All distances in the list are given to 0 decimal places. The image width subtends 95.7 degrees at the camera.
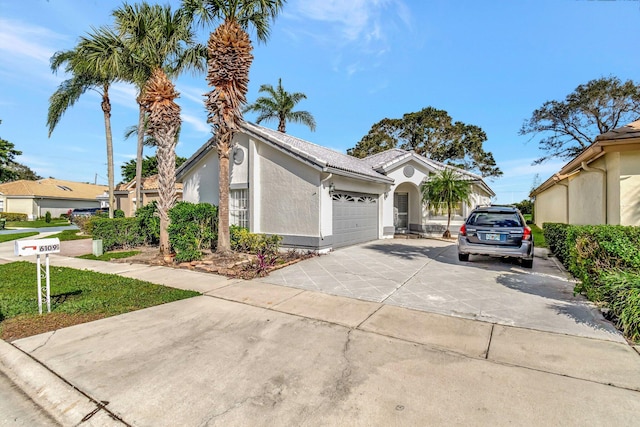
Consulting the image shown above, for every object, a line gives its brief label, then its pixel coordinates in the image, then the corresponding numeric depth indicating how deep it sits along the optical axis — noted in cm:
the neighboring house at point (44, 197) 3583
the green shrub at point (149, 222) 1316
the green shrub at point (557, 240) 845
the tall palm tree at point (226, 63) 977
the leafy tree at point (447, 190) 1572
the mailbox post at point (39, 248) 479
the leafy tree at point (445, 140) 3306
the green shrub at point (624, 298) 415
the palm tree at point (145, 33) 1031
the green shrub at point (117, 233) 1271
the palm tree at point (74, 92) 1762
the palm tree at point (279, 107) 2362
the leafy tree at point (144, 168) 3544
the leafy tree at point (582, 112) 2539
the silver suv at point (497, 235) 827
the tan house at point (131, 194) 2361
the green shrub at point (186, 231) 958
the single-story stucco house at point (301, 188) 1116
